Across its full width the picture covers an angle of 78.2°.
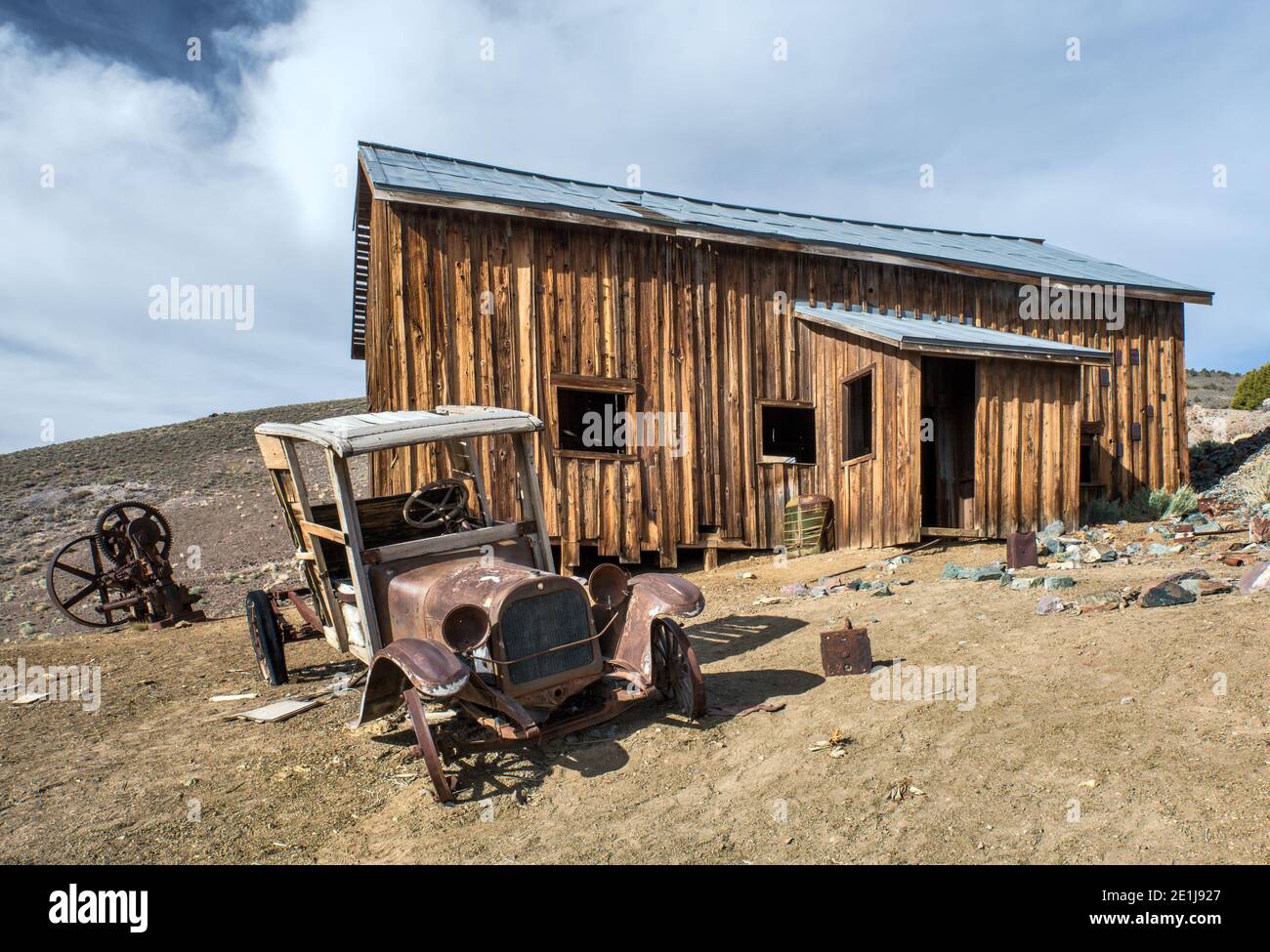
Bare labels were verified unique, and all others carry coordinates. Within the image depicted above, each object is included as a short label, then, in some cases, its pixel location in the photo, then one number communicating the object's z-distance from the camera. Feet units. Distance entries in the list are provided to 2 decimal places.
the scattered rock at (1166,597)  19.75
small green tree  101.60
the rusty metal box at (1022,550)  28.07
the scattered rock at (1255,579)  19.65
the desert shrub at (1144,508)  43.27
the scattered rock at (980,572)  26.78
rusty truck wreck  15.34
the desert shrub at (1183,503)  40.75
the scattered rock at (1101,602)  20.29
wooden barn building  35.70
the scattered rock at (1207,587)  19.97
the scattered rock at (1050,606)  20.98
